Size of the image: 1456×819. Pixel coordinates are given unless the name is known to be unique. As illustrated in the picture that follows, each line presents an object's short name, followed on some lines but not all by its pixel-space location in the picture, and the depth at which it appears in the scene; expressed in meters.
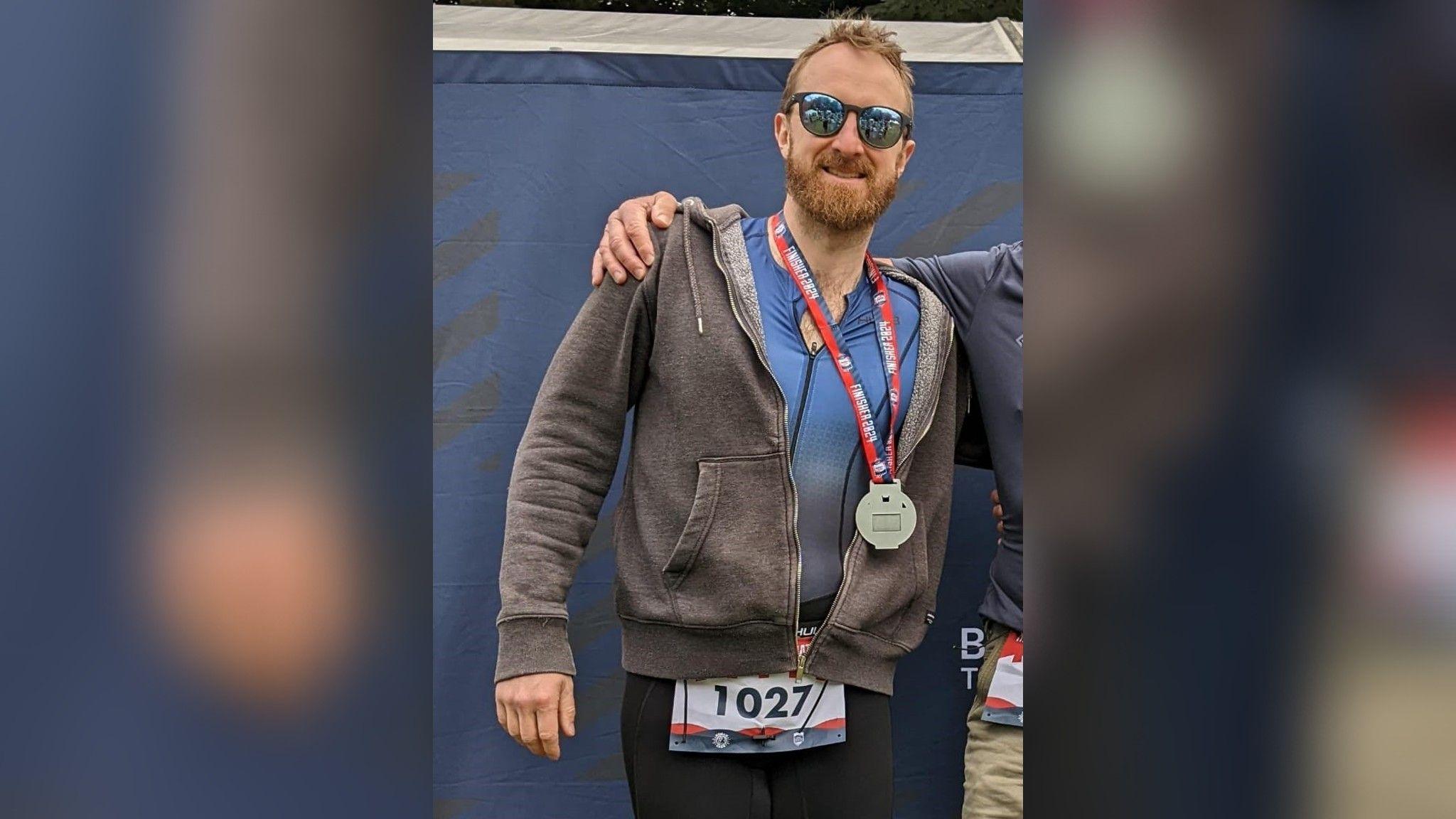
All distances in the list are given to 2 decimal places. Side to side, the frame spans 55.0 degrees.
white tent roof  3.33
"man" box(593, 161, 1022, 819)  2.72
